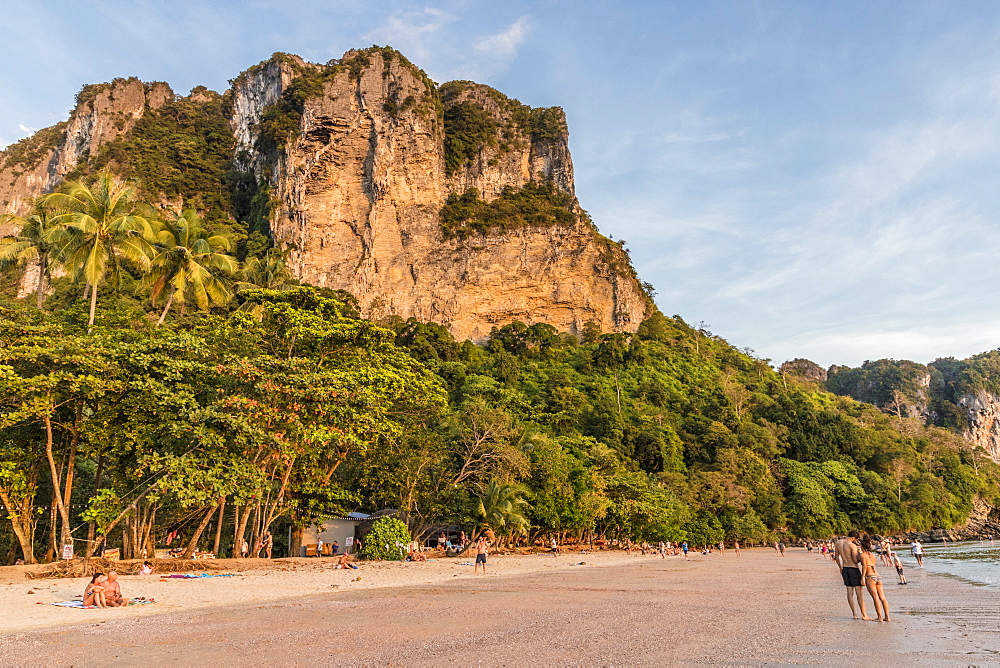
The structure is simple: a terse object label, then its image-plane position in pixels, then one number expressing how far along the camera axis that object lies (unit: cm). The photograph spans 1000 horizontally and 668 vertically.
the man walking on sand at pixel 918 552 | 2355
